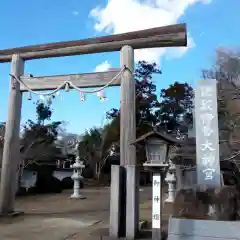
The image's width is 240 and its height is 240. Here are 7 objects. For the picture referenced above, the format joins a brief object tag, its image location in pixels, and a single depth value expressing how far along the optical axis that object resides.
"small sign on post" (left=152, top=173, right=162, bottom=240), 5.54
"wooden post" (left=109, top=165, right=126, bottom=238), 6.44
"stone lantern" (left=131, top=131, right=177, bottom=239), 5.57
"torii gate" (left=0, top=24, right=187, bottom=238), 7.82
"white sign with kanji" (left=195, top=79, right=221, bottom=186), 6.91
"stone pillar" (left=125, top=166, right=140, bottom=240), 6.30
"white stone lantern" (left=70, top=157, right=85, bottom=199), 15.68
